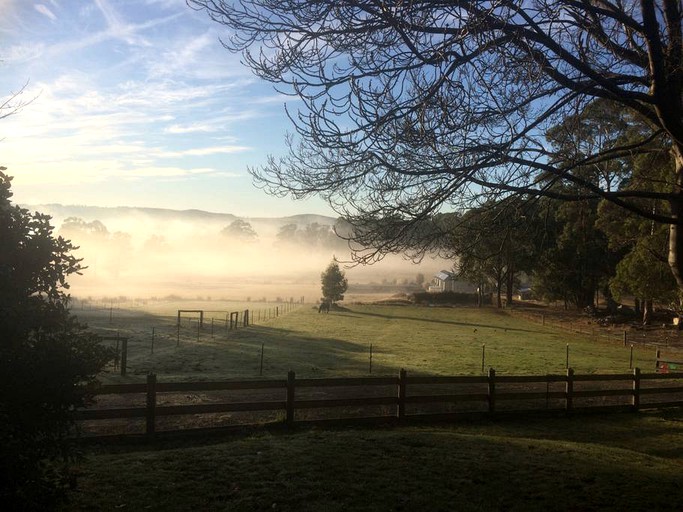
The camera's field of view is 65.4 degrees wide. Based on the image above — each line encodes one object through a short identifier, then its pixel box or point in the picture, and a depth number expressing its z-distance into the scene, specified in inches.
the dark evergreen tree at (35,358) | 187.9
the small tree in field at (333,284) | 2687.0
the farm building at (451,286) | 4089.6
